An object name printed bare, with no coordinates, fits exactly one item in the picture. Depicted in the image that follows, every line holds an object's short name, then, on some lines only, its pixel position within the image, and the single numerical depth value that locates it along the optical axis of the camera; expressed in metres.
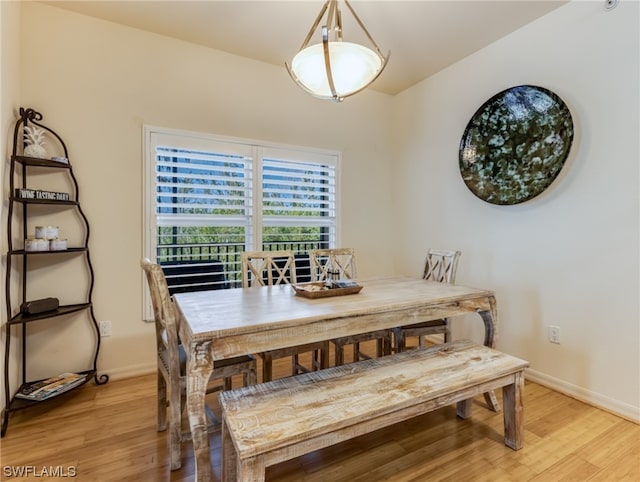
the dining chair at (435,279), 2.38
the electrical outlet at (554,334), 2.50
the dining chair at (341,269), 2.50
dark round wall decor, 2.41
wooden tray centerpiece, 1.97
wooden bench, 1.20
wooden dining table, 1.34
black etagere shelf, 2.06
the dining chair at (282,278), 2.32
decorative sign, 2.14
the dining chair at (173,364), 1.58
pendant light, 1.76
